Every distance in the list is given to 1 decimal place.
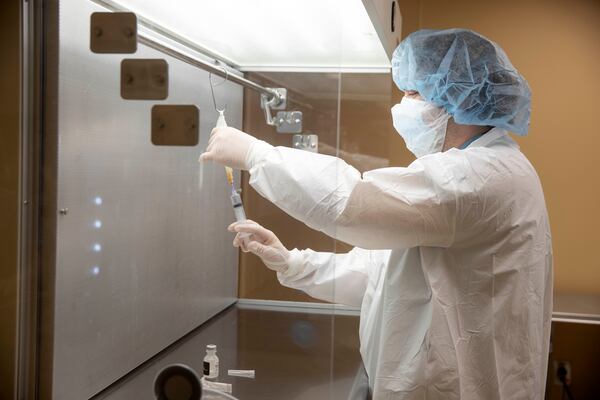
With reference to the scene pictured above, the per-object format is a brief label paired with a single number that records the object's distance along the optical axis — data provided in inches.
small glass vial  31.7
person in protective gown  41.3
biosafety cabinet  25.6
